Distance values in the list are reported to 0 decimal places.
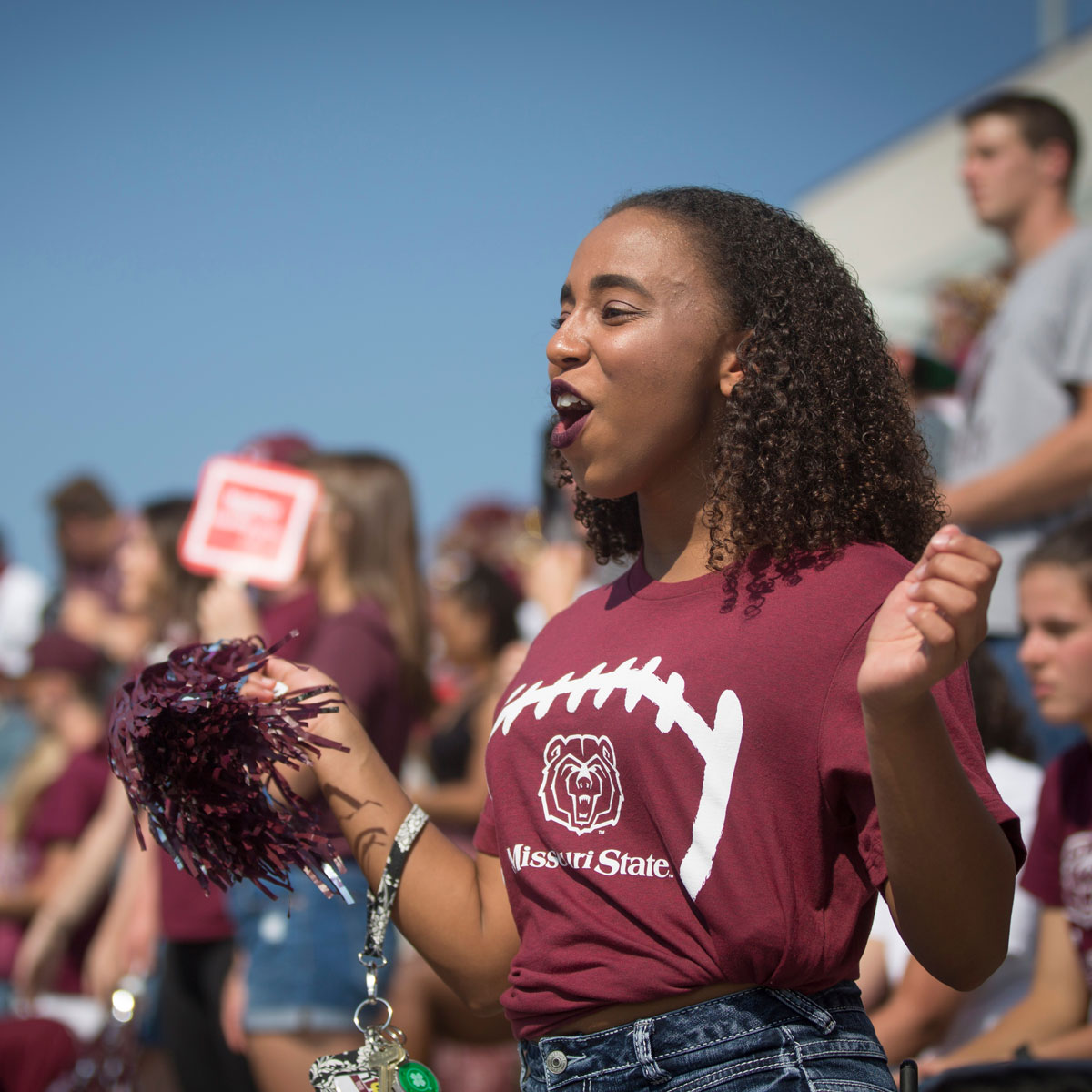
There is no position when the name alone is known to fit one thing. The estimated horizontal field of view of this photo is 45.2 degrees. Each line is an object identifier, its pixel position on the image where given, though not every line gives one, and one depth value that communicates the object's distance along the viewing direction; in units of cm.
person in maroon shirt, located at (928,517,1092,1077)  277
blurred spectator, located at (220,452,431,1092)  326
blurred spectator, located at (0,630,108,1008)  527
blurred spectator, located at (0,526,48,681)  790
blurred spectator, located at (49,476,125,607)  772
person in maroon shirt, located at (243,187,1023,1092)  140
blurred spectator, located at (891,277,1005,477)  425
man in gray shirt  343
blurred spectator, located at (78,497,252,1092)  383
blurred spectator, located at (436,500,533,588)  919
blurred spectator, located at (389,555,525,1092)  426
